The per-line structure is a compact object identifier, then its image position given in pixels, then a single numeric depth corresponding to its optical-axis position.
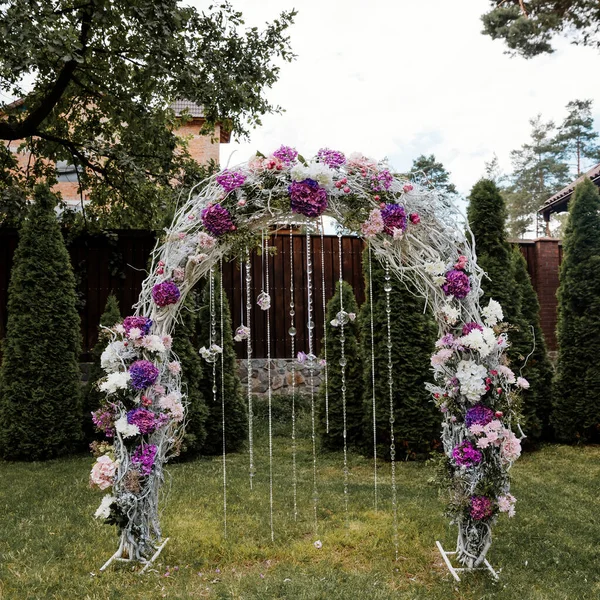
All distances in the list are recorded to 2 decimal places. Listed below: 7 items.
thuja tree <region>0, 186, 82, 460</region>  6.00
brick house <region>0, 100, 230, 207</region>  13.87
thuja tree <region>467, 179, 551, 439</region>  6.33
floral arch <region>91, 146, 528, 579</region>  2.93
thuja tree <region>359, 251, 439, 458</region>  6.11
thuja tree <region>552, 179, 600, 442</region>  6.31
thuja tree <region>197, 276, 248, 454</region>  6.48
